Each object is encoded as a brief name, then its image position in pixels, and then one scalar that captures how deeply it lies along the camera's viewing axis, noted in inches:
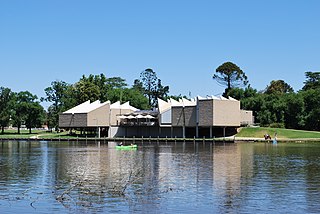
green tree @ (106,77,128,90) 7180.6
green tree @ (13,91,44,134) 5708.7
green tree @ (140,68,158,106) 7027.6
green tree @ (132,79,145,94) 7148.1
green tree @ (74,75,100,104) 5462.6
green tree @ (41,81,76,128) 5905.5
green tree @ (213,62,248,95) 5826.8
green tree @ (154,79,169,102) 7005.9
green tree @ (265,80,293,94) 6314.0
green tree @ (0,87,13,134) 5644.7
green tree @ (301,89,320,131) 4345.5
